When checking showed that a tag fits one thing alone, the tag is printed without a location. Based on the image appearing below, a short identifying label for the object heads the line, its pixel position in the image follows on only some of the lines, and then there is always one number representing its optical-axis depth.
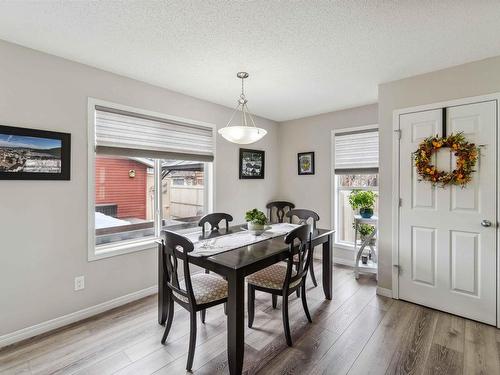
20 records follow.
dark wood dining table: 1.71
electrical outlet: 2.45
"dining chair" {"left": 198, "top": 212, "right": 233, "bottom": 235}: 3.01
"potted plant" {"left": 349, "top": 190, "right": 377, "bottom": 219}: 3.46
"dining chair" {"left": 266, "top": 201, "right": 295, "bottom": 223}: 4.61
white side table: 3.43
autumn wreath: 2.41
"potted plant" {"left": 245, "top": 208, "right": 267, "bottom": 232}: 2.61
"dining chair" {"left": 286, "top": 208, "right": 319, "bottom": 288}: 3.19
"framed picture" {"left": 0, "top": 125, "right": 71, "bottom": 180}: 2.07
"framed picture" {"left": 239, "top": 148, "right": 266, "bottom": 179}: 4.11
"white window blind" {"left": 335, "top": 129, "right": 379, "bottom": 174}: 3.74
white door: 2.37
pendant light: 2.40
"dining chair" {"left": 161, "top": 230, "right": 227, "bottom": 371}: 1.83
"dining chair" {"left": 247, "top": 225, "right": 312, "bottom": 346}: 2.11
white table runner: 2.10
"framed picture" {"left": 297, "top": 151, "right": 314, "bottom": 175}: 4.36
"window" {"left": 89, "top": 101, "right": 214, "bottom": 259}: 2.68
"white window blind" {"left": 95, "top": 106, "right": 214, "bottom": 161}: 2.65
